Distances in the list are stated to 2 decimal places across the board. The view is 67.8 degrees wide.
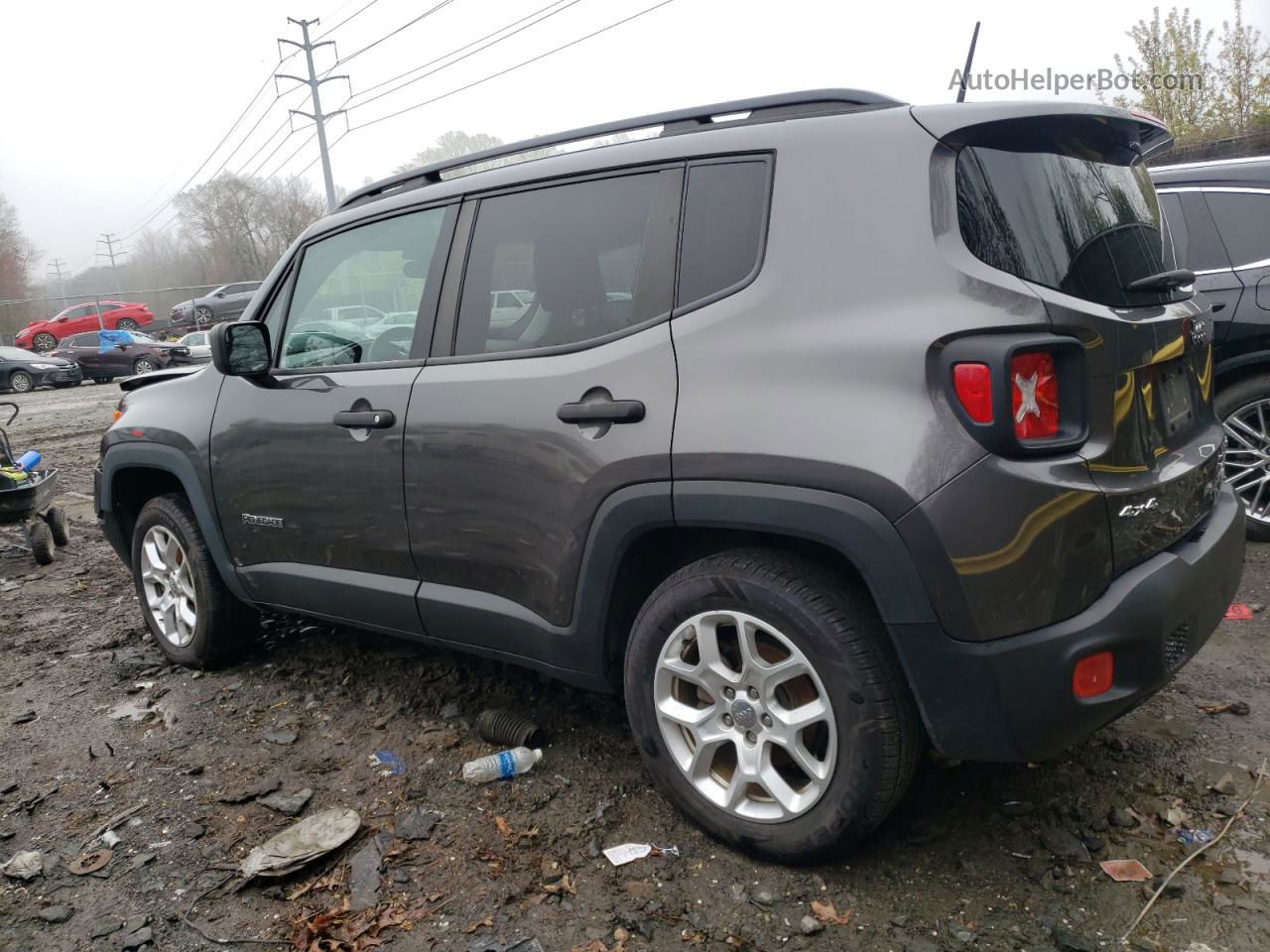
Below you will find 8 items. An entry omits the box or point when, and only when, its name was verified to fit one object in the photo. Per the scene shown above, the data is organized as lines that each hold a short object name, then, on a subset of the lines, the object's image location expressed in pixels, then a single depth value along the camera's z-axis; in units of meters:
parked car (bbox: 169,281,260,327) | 36.69
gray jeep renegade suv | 2.09
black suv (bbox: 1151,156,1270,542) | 4.88
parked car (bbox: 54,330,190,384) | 26.88
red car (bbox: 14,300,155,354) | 35.12
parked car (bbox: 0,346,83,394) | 24.27
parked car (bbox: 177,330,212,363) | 26.49
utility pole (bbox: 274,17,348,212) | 36.62
